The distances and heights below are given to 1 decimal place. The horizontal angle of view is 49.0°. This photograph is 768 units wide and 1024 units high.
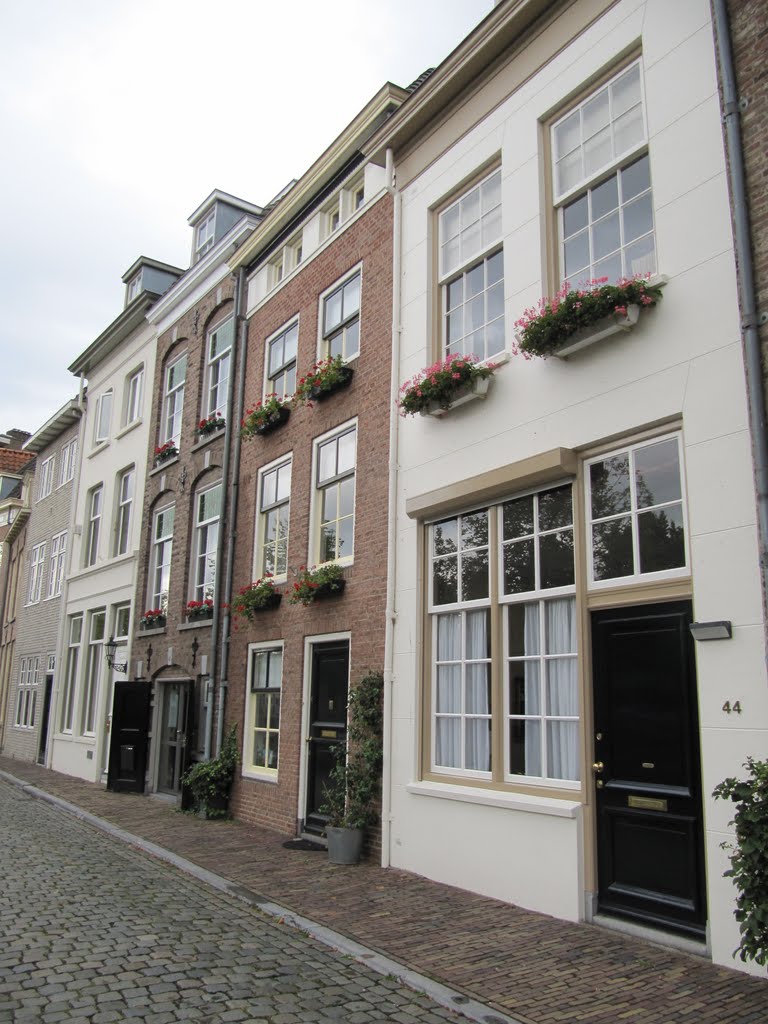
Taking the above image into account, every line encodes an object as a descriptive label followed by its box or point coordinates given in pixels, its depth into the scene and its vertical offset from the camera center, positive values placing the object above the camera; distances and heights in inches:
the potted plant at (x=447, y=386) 340.8 +126.4
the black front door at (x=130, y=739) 637.3 -35.9
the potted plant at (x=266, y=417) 516.1 +167.4
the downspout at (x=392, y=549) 364.2 +66.0
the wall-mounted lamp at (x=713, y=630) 228.1 +18.8
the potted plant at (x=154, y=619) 646.5 +54.6
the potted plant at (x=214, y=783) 505.4 -53.7
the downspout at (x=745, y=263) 222.8 +120.3
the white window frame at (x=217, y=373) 633.6 +239.5
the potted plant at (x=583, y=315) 271.4 +126.2
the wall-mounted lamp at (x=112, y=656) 698.2 +28.6
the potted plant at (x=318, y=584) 425.4 +55.2
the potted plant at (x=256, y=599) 486.6 +53.9
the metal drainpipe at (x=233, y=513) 534.3 +116.7
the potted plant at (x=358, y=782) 370.3 -38.4
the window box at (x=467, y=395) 340.2 +120.9
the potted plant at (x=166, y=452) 681.6 +190.6
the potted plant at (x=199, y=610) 573.9 +55.3
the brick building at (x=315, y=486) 422.9 +114.9
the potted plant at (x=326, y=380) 455.5 +168.5
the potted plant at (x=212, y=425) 612.4 +190.3
